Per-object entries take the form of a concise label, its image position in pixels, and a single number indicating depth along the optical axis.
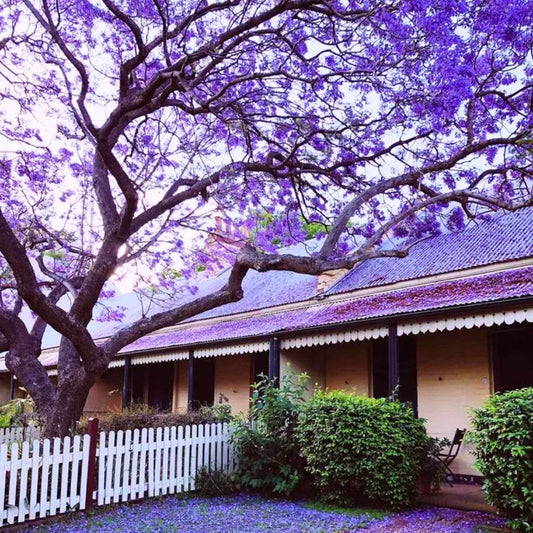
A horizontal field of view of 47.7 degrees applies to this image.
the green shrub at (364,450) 7.52
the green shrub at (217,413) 10.04
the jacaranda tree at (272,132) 7.77
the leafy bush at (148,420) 9.64
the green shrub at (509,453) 5.91
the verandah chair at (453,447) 9.42
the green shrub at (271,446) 8.64
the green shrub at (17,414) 11.96
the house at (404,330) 9.86
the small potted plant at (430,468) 8.00
